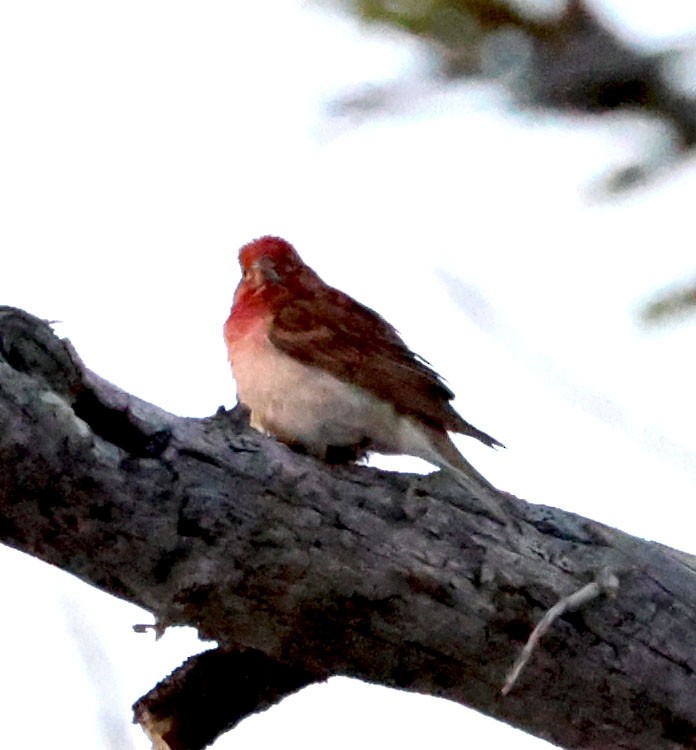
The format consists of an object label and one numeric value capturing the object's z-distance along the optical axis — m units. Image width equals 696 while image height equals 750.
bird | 8.26
